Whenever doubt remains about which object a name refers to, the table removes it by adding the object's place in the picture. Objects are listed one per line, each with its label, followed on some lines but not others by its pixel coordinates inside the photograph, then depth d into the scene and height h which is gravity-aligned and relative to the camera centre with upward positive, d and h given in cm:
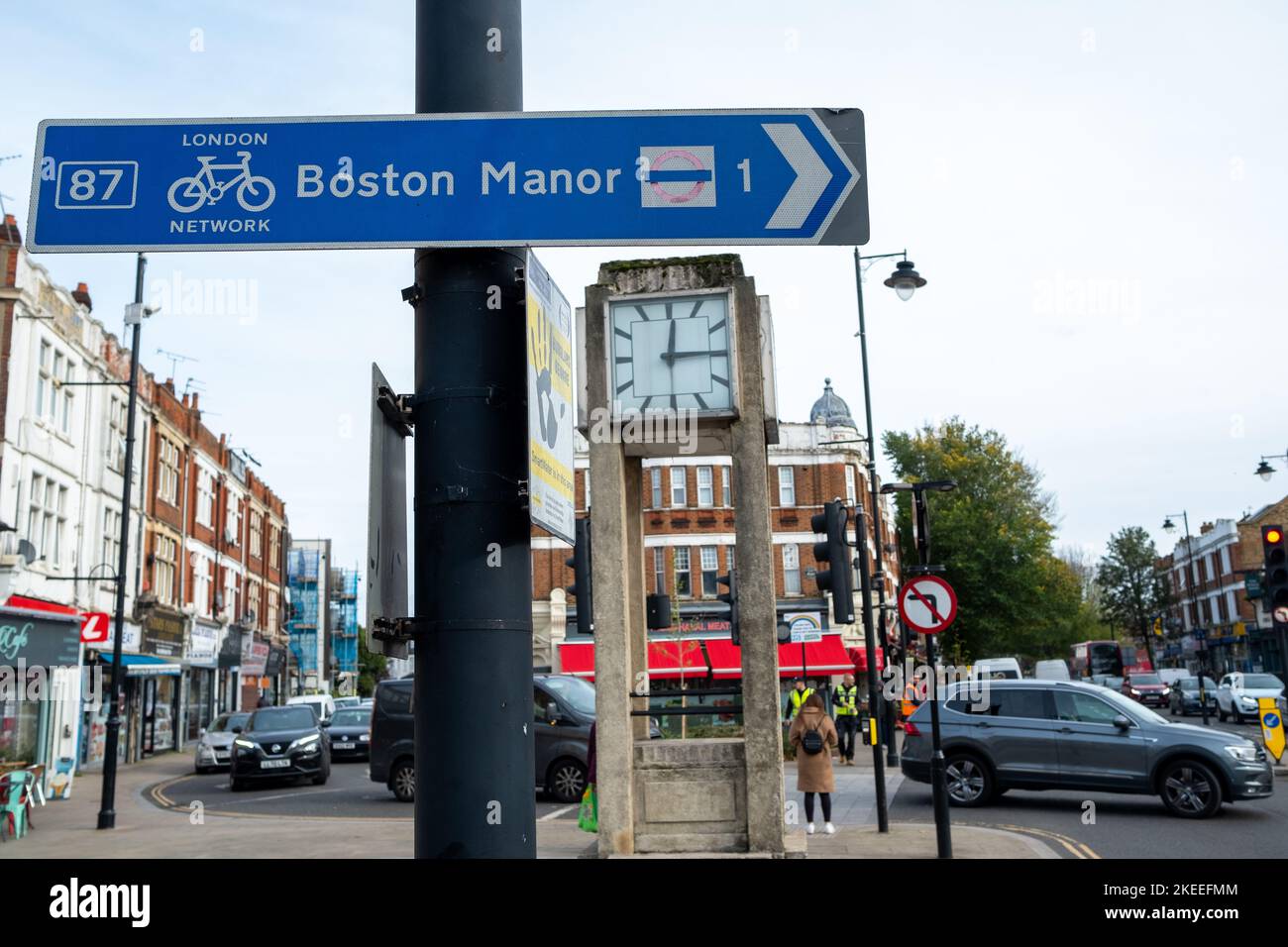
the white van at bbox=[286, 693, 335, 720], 3875 -86
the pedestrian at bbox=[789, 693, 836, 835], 1386 -107
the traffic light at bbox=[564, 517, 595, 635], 1027 +87
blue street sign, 299 +128
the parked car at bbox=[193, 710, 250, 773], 2892 -166
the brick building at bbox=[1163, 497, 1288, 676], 6762 +344
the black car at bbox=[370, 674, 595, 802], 1872 -103
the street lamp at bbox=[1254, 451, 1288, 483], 3524 +545
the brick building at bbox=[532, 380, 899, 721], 4894 +589
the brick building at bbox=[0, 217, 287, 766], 2656 +487
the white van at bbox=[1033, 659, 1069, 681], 5206 -67
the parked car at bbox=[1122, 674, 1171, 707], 5041 -164
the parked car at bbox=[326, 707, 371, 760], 3281 -170
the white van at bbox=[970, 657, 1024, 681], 4684 -45
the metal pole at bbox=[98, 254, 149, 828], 1669 +41
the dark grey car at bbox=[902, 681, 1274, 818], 1529 -134
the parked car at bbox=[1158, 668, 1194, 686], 5847 -127
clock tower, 1052 +169
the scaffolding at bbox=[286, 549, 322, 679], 7738 +513
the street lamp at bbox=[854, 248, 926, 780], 2302 +673
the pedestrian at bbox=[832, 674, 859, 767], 2752 -126
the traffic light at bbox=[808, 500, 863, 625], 1240 +108
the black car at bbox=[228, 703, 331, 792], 2353 -149
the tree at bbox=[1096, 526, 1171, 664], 9169 +584
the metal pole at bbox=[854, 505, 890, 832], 1420 -6
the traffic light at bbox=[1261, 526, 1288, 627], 1614 +113
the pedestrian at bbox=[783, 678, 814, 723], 2091 -64
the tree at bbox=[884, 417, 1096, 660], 5219 +524
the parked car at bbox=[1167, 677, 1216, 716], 4378 -178
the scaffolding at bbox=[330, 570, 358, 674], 9438 +470
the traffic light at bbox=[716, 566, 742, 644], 1200 +78
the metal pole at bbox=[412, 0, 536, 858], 275 +36
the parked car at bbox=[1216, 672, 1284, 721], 3725 -143
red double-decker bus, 6575 -34
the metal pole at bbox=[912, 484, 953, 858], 1097 -123
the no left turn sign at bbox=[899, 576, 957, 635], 1214 +58
